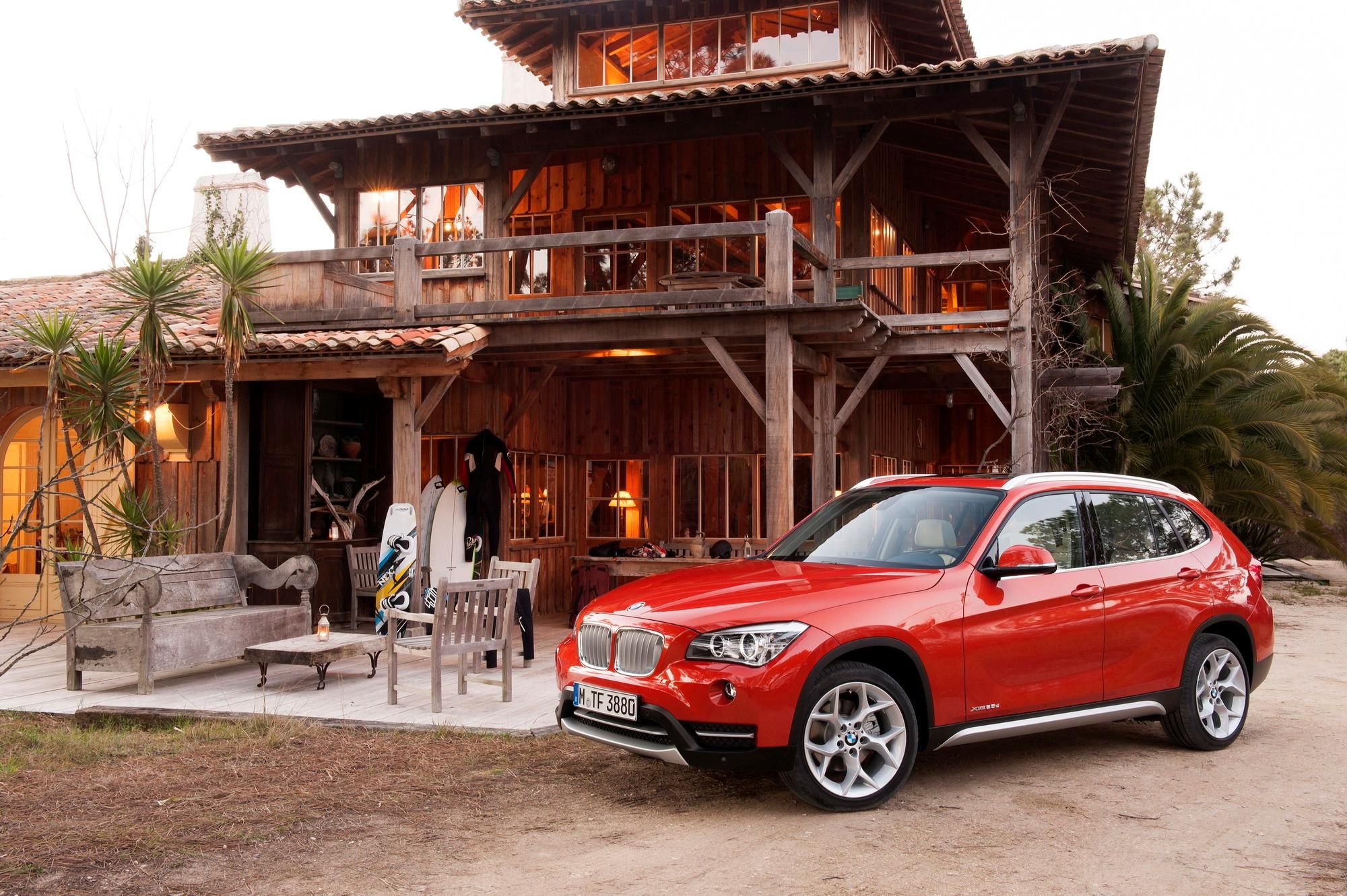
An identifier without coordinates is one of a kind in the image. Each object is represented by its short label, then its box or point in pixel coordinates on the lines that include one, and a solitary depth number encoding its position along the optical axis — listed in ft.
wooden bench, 29.27
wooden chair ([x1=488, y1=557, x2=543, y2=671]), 31.74
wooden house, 39.19
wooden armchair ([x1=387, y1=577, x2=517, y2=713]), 26.68
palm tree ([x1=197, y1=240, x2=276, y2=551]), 36.83
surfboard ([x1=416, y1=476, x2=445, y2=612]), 40.29
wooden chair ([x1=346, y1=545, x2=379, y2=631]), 42.75
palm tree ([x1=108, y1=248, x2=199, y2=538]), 35.94
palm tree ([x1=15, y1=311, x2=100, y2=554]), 36.45
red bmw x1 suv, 17.78
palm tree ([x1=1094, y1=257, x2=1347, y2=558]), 54.49
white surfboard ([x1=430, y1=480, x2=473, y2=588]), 40.63
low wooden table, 29.07
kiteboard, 36.60
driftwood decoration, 43.98
